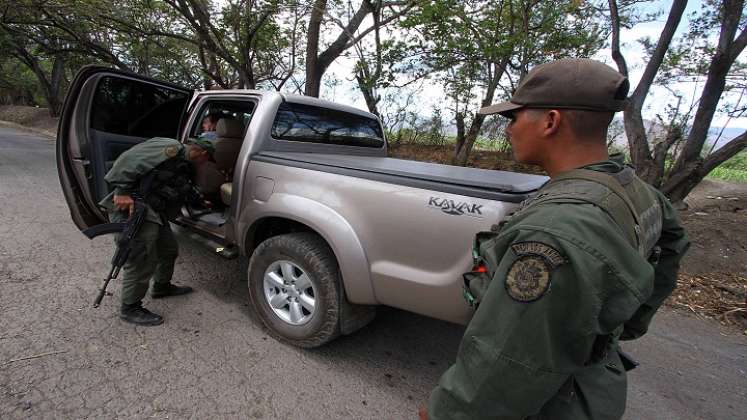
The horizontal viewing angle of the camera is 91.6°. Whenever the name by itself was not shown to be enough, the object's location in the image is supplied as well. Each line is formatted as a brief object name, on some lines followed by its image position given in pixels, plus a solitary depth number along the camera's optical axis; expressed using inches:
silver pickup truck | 73.0
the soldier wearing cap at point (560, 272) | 31.1
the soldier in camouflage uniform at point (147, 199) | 101.7
